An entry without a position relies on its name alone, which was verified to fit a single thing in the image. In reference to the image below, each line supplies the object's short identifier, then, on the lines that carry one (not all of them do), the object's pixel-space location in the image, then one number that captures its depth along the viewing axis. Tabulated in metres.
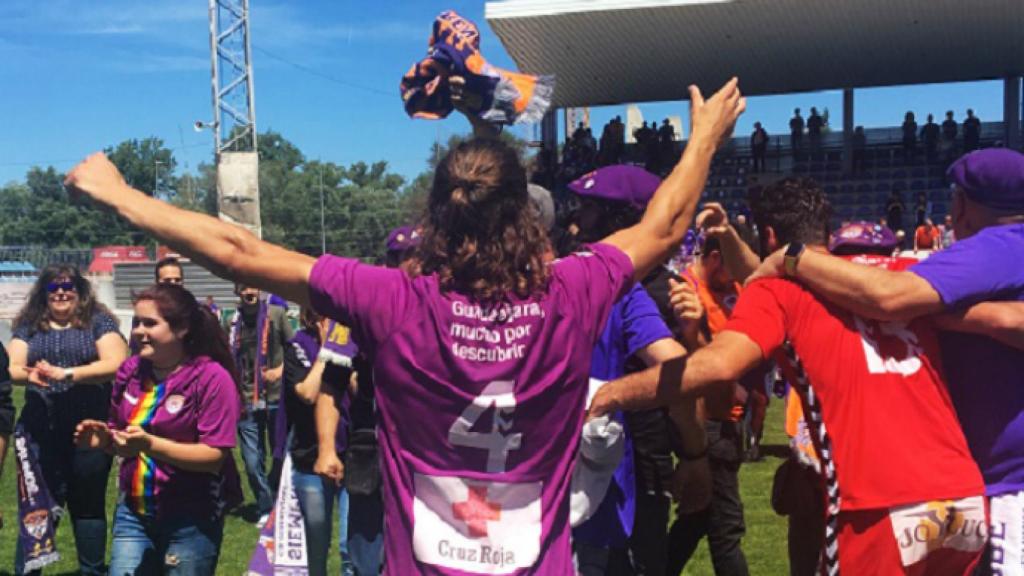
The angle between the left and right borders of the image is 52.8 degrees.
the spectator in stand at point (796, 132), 32.19
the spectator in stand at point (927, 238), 21.14
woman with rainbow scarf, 4.12
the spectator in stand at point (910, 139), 30.36
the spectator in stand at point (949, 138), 30.03
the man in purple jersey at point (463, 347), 2.34
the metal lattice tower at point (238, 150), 20.45
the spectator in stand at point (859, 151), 30.70
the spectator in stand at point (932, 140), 29.95
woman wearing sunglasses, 5.70
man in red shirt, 2.76
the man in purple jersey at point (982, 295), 2.76
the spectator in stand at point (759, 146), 31.77
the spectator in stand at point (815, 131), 32.41
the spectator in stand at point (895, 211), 25.53
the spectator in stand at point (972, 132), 29.30
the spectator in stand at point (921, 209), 25.89
